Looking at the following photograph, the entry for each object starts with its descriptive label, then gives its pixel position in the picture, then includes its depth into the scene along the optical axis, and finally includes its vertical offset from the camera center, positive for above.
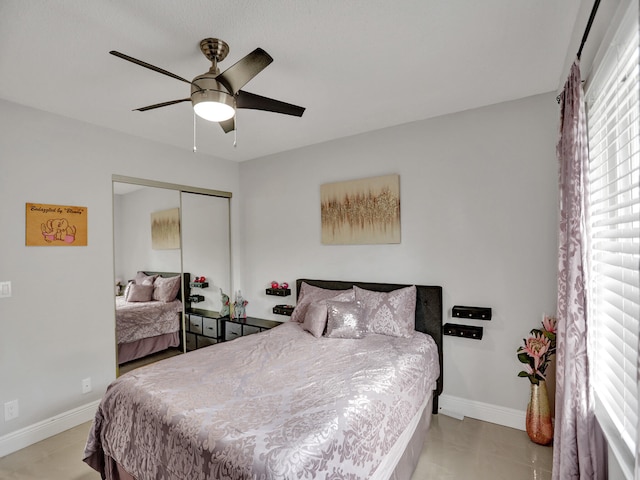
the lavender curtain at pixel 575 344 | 1.39 -0.47
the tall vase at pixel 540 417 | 2.38 -1.30
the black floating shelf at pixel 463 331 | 2.73 -0.77
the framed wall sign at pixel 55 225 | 2.63 +0.17
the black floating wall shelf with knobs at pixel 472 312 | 2.70 -0.61
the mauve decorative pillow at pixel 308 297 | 3.35 -0.57
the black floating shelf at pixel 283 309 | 3.84 -0.79
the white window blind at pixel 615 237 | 1.15 +0.00
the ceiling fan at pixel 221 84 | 1.63 +0.85
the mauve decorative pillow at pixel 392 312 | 2.80 -0.62
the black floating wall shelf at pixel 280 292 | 3.92 -0.59
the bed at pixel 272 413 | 1.35 -0.82
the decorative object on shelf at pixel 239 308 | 4.11 -0.81
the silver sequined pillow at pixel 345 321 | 2.82 -0.69
